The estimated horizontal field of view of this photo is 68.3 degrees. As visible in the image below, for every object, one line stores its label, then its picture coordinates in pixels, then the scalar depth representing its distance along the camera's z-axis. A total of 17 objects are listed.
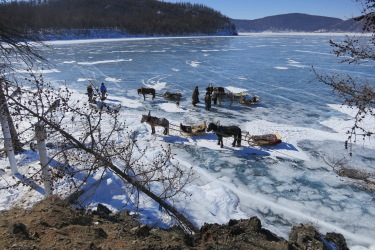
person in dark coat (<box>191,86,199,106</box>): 15.98
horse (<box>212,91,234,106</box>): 16.27
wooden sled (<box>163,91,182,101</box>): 17.44
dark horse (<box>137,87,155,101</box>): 17.45
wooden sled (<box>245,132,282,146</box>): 10.91
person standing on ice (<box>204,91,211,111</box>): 15.35
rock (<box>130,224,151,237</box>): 5.07
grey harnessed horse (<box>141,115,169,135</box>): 11.77
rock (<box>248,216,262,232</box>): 5.27
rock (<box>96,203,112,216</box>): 6.40
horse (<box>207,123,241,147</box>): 10.70
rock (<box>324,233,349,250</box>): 5.44
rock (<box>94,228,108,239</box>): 4.81
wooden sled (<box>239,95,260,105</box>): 16.47
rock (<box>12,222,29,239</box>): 4.37
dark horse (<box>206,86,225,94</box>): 17.73
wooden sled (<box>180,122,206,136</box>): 11.95
